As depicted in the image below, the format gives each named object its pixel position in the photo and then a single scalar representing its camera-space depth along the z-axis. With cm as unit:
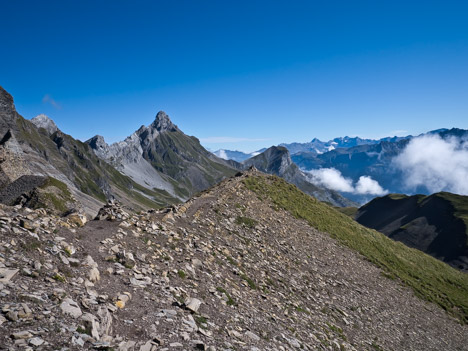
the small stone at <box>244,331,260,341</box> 1346
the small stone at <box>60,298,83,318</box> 1017
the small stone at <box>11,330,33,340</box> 829
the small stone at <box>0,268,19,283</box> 1037
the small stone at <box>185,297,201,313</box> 1344
